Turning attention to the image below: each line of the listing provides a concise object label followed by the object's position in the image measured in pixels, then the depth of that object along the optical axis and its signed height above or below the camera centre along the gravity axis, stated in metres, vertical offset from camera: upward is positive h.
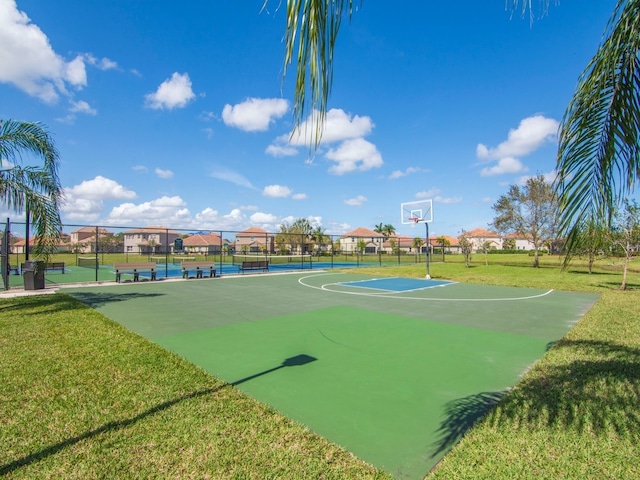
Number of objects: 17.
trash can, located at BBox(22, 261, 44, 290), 12.64 -1.02
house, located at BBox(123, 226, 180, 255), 53.64 +1.12
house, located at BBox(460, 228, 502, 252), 104.14 +2.30
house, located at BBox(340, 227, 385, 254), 89.12 +1.49
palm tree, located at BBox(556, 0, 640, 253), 2.25 +0.77
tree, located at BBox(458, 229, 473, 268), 32.03 +0.06
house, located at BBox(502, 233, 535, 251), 99.07 -0.23
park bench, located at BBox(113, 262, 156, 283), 15.91 -1.05
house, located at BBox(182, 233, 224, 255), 72.21 +1.52
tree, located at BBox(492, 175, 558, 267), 32.75 +3.24
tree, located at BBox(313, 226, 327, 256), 73.01 +1.44
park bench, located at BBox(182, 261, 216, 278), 17.96 -1.13
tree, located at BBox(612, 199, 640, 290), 13.00 +0.45
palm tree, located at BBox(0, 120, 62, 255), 8.23 +1.54
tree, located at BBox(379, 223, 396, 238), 103.81 +4.67
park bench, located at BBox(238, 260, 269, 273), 21.53 -1.27
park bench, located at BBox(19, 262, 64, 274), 19.92 -1.15
